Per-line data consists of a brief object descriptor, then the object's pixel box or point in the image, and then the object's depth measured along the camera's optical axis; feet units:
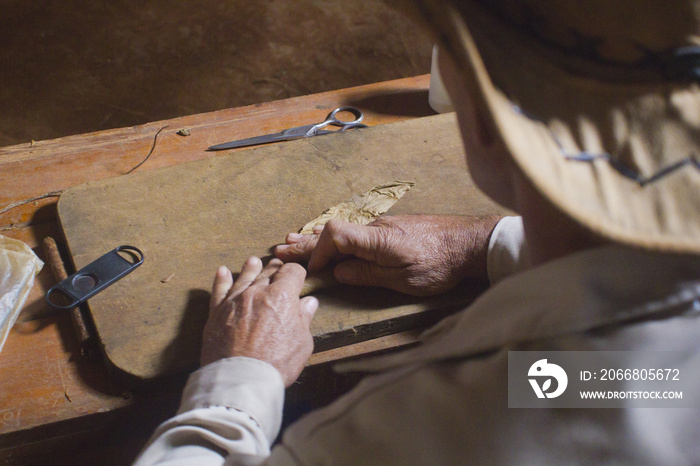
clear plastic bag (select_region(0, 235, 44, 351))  3.24
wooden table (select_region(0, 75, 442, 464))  2.93
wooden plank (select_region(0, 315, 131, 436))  2.90
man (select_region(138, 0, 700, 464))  1.46
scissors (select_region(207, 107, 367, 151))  4.70
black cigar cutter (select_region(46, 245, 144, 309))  3.28
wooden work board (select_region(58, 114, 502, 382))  3.22
